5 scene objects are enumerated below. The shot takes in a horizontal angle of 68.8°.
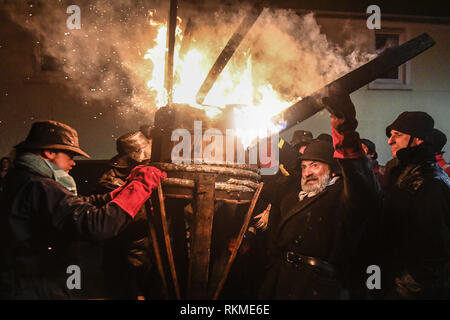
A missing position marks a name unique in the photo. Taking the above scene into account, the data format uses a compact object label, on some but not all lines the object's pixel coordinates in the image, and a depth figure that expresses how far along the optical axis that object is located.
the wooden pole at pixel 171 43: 3.21
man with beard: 2.58
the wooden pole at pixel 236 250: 2.98
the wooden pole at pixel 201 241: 2.89
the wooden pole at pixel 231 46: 3.04
